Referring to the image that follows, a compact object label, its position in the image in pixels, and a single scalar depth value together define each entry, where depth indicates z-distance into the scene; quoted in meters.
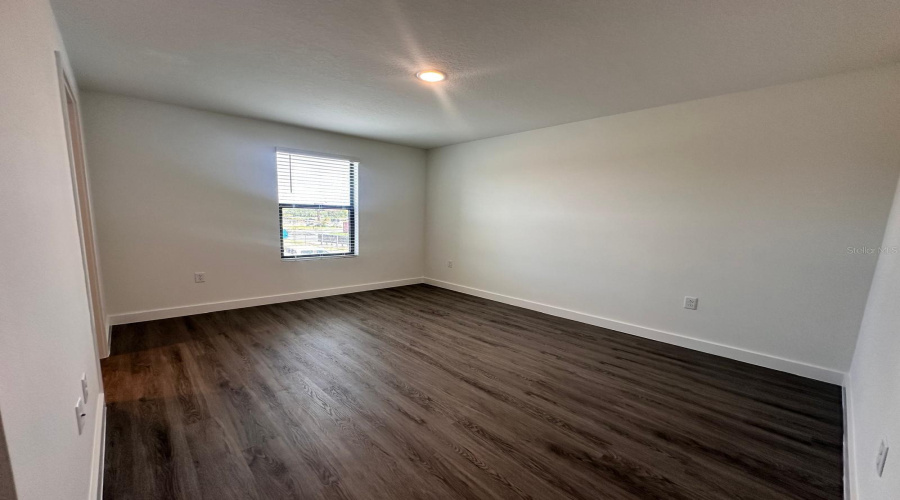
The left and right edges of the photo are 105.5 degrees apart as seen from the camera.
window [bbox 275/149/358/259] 4.39
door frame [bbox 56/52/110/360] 2.51
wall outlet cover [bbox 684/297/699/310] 3.20
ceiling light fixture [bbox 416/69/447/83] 2.53
